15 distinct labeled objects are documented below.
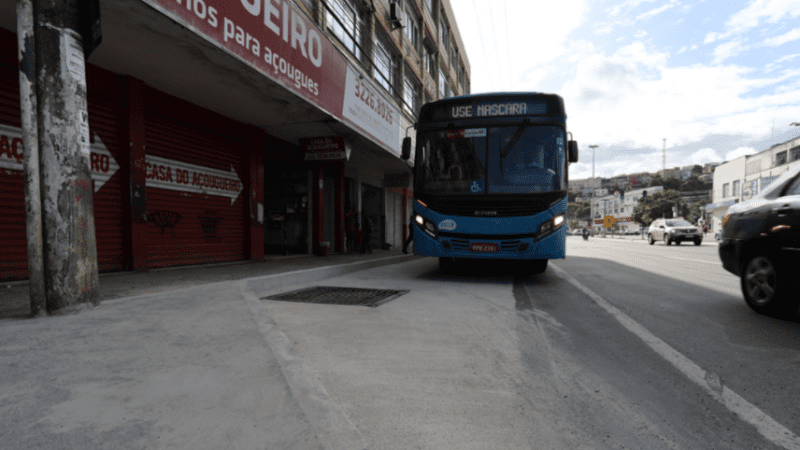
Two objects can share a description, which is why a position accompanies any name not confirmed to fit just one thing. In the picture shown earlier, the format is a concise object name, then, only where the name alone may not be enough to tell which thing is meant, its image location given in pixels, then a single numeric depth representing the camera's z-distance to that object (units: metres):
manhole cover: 5.02
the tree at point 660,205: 69.69
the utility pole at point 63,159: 3.27
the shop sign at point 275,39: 5.34
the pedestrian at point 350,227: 14.89
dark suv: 3.99
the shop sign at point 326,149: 10.95
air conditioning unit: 16.50
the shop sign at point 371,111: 10.03
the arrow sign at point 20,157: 5.47
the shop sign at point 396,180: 16.15
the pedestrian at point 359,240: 14.44
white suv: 23.83
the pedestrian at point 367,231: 14.83
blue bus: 6.73
